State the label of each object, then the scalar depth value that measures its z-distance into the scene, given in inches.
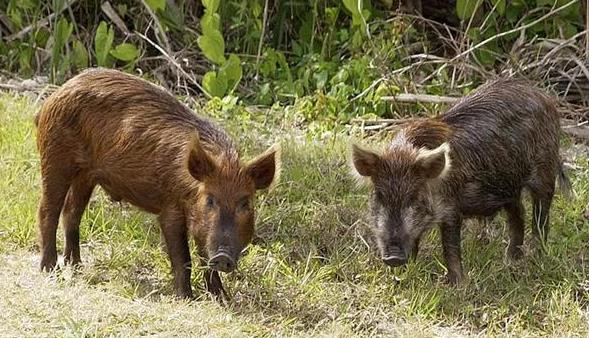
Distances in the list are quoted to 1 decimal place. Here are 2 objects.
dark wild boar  505.7
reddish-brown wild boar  487.5
